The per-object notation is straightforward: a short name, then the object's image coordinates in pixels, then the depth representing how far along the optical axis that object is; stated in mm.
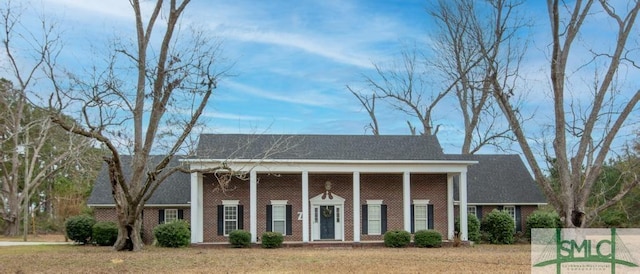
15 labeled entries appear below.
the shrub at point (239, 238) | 30938
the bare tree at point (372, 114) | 51031
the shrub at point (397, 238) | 31156
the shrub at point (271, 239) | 30781
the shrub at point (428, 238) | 31297
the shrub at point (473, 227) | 33531
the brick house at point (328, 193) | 32250
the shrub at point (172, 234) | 30203
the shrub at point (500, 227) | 33500
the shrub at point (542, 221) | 34062
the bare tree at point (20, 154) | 25047
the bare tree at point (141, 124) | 25891
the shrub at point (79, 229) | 33031
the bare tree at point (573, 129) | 21000
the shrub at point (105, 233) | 31828
